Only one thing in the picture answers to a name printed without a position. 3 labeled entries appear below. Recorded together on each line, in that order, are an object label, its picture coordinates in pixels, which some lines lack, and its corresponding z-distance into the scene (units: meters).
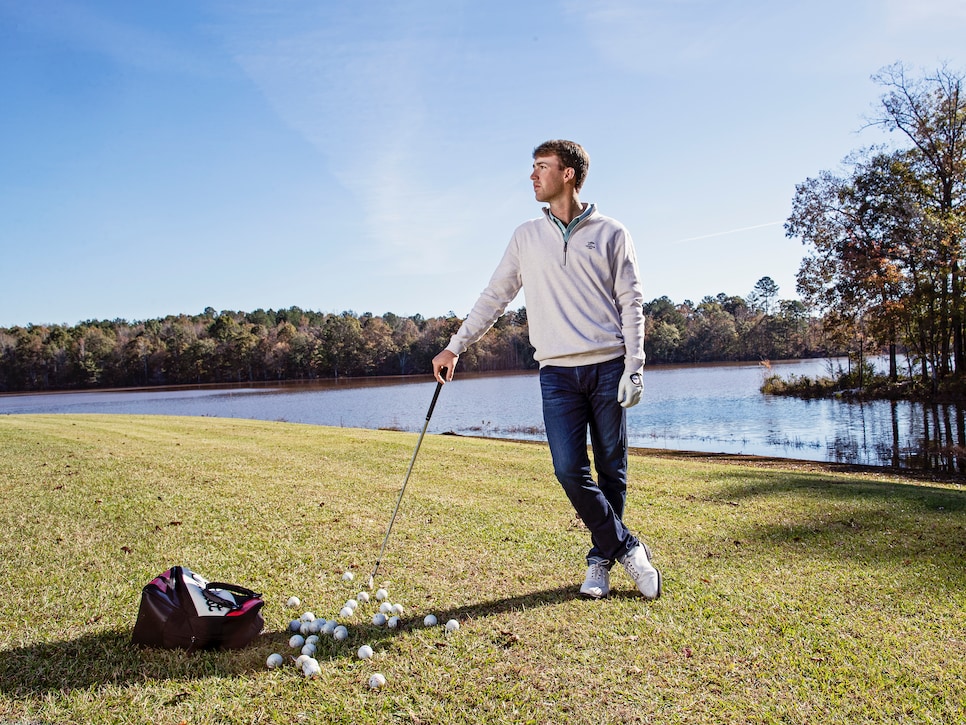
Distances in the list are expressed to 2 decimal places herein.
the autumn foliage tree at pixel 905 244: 26.41
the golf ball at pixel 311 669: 2.96
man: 3.80
